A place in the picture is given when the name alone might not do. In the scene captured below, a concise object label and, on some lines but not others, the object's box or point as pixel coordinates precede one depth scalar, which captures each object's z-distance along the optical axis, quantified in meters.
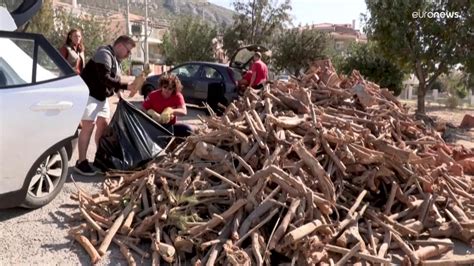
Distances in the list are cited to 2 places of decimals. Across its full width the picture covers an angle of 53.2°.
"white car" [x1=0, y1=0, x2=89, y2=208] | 3.86
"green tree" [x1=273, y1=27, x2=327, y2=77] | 30.67
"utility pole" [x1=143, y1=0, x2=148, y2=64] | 49.86
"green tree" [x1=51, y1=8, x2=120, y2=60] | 27.46
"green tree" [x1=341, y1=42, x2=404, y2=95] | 21.31
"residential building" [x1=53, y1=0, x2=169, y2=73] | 61.00
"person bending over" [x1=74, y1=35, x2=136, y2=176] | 5.54
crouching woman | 5.91
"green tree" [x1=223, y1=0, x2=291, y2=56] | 30.41
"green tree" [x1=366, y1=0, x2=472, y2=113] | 13.55
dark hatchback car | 12.80
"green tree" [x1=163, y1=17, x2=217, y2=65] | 31.92
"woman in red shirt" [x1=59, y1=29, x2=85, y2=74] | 7.37
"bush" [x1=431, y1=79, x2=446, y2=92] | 43.93
